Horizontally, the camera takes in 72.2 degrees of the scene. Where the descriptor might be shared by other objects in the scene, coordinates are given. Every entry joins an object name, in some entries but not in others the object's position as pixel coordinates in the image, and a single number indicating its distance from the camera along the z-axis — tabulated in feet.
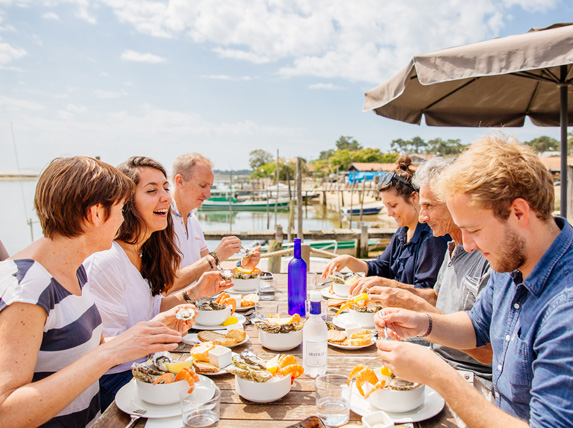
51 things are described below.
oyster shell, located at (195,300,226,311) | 6.98
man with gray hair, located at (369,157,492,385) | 6.49
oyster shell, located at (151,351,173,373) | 4.67
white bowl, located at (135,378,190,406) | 4.36
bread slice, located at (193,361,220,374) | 5.21
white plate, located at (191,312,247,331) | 6.88
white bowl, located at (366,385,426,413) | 4.24
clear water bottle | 5.18
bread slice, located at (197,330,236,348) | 6.05
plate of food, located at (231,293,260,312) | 8.14
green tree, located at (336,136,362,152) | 354.13
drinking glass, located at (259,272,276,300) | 9.17
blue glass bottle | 7.53
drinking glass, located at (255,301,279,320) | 6.50
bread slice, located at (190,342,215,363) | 5.46
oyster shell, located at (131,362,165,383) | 4.45
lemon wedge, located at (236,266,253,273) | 9.77
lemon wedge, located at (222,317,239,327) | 7.02
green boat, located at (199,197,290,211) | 104.53
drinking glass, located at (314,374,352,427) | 4.08
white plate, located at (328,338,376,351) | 6.08
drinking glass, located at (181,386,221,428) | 3.85
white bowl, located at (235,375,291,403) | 4.48
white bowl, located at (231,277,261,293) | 9.70
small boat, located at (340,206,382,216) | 87.45
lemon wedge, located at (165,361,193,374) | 4.64
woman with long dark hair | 6.73
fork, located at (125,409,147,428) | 4.11
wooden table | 4.16
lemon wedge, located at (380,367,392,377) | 4.55
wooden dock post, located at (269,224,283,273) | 25.82
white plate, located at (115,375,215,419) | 4.26
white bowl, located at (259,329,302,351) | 5.98
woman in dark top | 8.93
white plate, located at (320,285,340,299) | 8.98
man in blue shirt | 3.66
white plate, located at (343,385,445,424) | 4.18
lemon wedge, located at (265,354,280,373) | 4.74
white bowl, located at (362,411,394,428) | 3.82
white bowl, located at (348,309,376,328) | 6.96
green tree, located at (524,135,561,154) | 266.73
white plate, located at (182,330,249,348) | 6.30
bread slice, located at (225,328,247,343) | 6.25
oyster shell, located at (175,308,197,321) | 5.82
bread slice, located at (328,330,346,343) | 6.27
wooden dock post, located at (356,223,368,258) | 34.05
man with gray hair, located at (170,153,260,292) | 11.89
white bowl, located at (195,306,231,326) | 6.93
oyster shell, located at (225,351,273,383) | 4.52
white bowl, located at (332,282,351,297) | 8.95
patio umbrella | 9.61
